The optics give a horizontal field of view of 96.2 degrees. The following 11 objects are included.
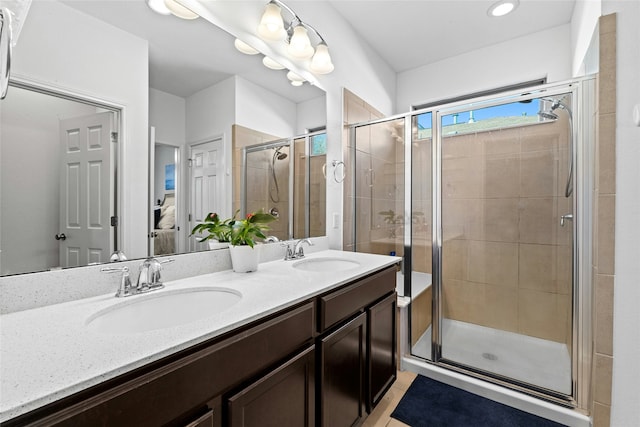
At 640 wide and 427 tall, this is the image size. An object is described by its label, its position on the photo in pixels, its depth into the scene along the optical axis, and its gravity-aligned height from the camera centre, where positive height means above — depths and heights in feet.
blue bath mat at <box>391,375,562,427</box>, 5.05 -3.69
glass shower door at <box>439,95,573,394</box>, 5.99 -0.65
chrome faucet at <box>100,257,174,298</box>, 3.21 -0.79
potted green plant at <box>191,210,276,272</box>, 4.34 -0.37
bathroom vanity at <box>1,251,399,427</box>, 1.73 -1.16
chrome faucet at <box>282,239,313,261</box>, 5.65 -0.79
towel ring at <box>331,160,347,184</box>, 7.20 +1.08
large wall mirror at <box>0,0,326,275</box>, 2.79 +1.06
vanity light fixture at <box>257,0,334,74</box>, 5.00 +3.34
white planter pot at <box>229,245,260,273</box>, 4.33 -0.68
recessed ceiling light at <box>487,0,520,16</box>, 6.75 +4.95
